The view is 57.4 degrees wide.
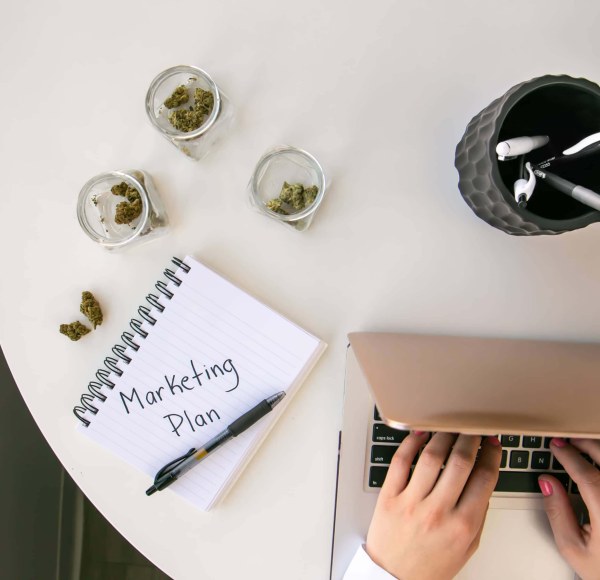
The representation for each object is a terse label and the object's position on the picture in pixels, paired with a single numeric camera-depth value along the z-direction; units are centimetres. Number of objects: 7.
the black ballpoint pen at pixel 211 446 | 64
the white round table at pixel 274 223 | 63
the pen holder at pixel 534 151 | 52
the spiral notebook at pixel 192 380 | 66
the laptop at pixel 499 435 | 54
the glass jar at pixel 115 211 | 62
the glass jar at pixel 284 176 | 63
